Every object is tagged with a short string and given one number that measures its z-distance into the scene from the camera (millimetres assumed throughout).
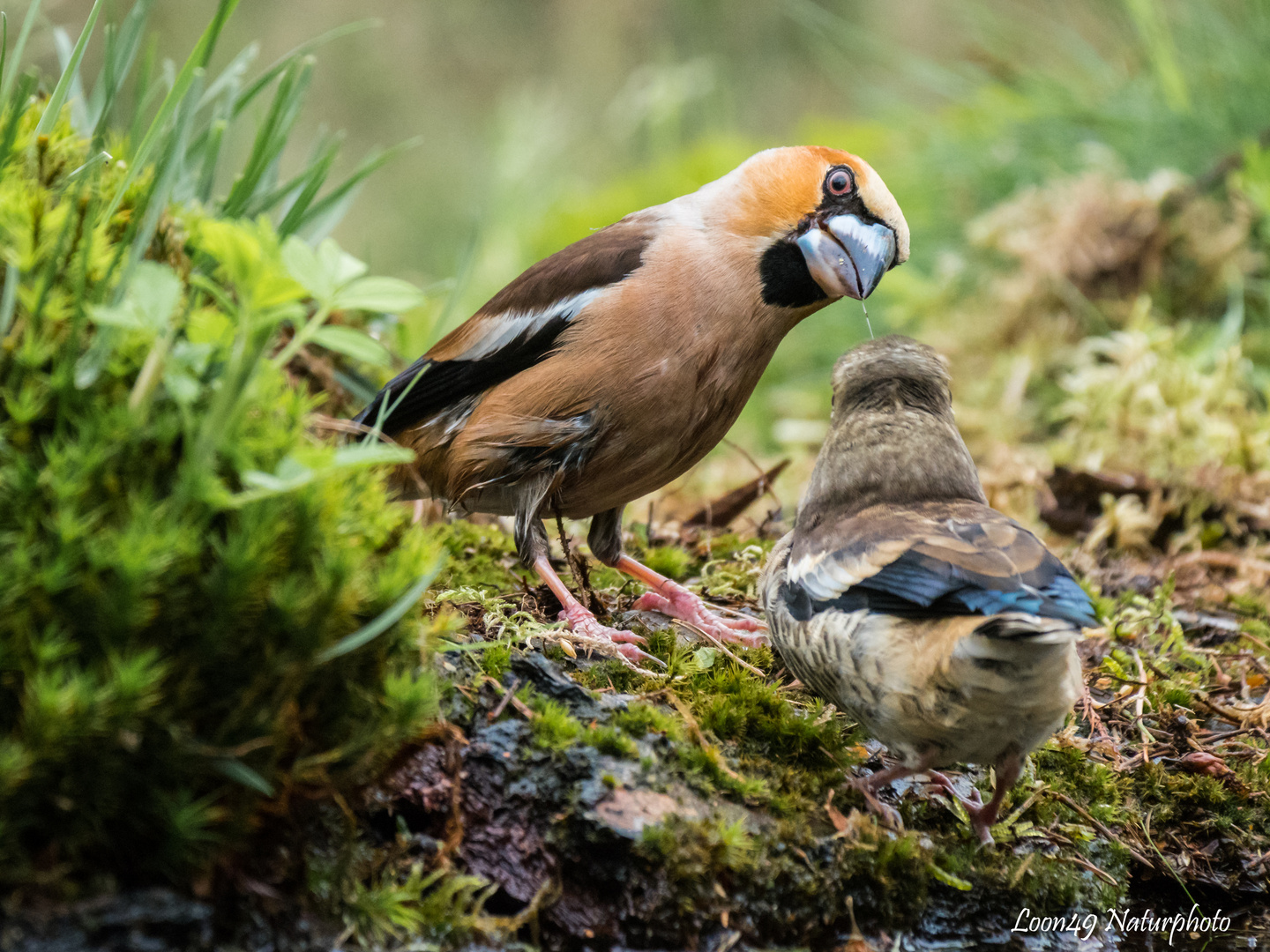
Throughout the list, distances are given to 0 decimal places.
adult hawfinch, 7316
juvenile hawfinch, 4984
